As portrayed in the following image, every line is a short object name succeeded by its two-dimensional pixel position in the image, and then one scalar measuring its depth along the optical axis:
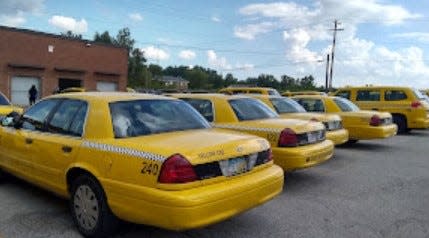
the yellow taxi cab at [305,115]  9.66
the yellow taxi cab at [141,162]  4.12
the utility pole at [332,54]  54.32
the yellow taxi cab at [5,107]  9.17
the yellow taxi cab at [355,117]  11.93
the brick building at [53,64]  31.91
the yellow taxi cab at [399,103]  16.08
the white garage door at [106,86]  38.20
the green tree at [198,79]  118.88
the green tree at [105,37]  99.50
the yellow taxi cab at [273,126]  7.11
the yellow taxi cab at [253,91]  19.88
